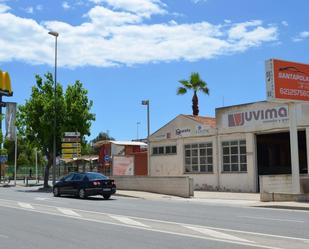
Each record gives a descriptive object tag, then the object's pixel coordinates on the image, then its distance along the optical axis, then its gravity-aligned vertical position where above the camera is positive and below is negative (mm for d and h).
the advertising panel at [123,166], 37406 +1041
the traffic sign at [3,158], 48953 +2191
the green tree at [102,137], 110688 +9482
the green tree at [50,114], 38250 +5025
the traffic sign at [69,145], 36500 +2526
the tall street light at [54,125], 36938 +4116
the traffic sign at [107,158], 41569 +1791
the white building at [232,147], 30906 +2246
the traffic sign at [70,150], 36594 +2165
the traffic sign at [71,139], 36150 +2904
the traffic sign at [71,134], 36000 +3262
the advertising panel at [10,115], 50312 +6474
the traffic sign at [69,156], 37406 +1787
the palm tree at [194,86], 47125 +8638
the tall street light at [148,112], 36809 +4819
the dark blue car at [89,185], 26109 -249
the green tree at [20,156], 79312 +4133
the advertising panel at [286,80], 23453 +4581
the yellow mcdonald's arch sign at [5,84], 53344 +10139
